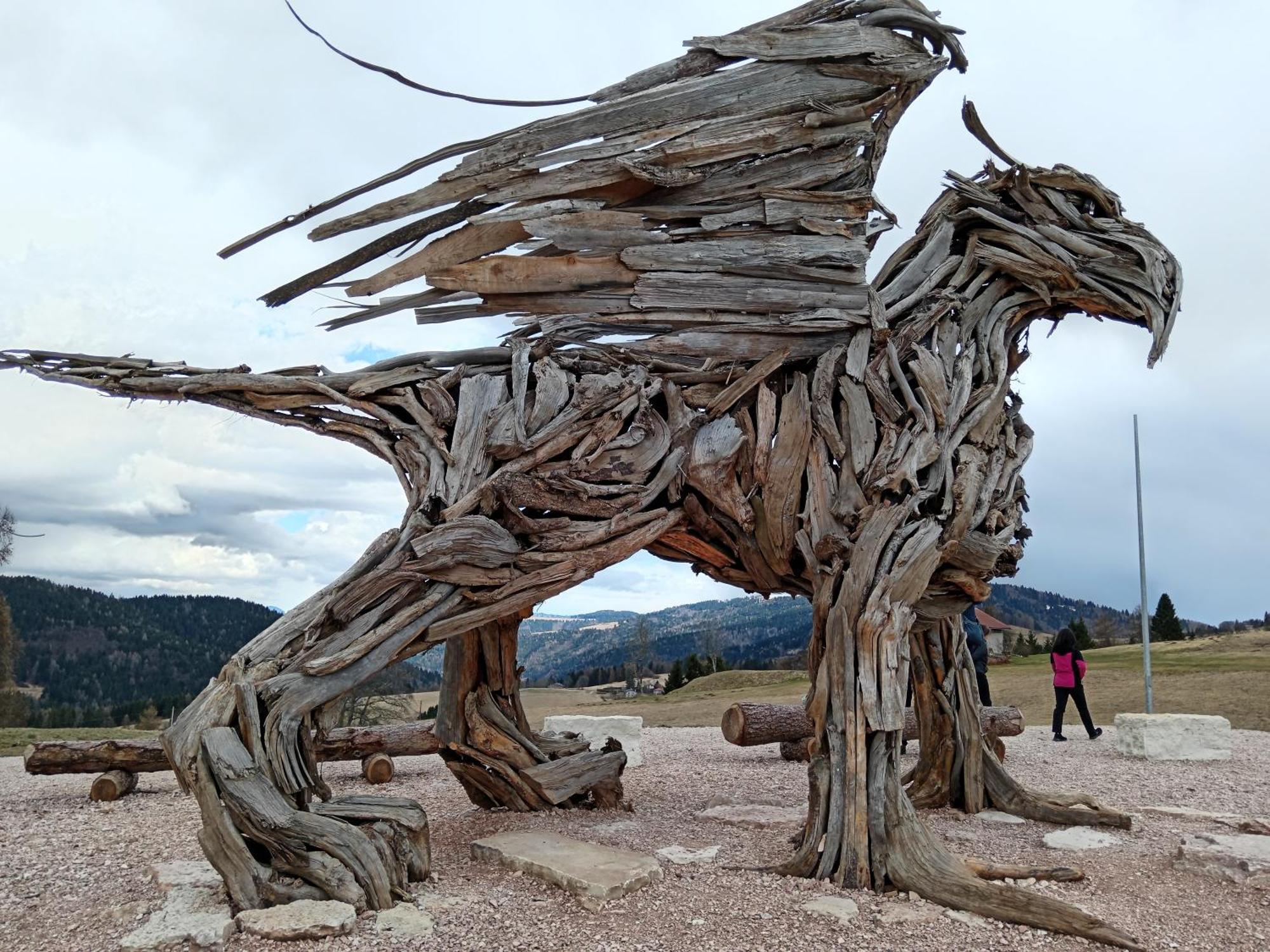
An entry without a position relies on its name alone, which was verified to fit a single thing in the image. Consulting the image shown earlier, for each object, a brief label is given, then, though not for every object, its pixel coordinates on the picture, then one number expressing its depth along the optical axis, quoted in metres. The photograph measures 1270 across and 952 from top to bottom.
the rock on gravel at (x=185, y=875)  5.72
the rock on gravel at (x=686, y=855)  6.50
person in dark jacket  13.16
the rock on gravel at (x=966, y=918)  5.36
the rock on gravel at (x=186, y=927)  4.67
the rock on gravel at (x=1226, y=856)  6.16
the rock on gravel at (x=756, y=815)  7.92
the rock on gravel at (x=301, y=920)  4.73
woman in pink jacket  13.09
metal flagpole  15.11
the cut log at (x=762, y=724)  10.72
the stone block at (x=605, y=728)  11.82
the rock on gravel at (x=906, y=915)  5.34
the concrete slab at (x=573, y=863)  5.51
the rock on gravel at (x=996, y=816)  8.15
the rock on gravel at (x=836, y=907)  5.36
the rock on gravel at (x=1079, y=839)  7.25
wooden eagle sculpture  6.11
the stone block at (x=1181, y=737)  12.16
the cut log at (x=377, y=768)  10.41
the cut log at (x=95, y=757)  9.30
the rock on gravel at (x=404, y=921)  4.87
